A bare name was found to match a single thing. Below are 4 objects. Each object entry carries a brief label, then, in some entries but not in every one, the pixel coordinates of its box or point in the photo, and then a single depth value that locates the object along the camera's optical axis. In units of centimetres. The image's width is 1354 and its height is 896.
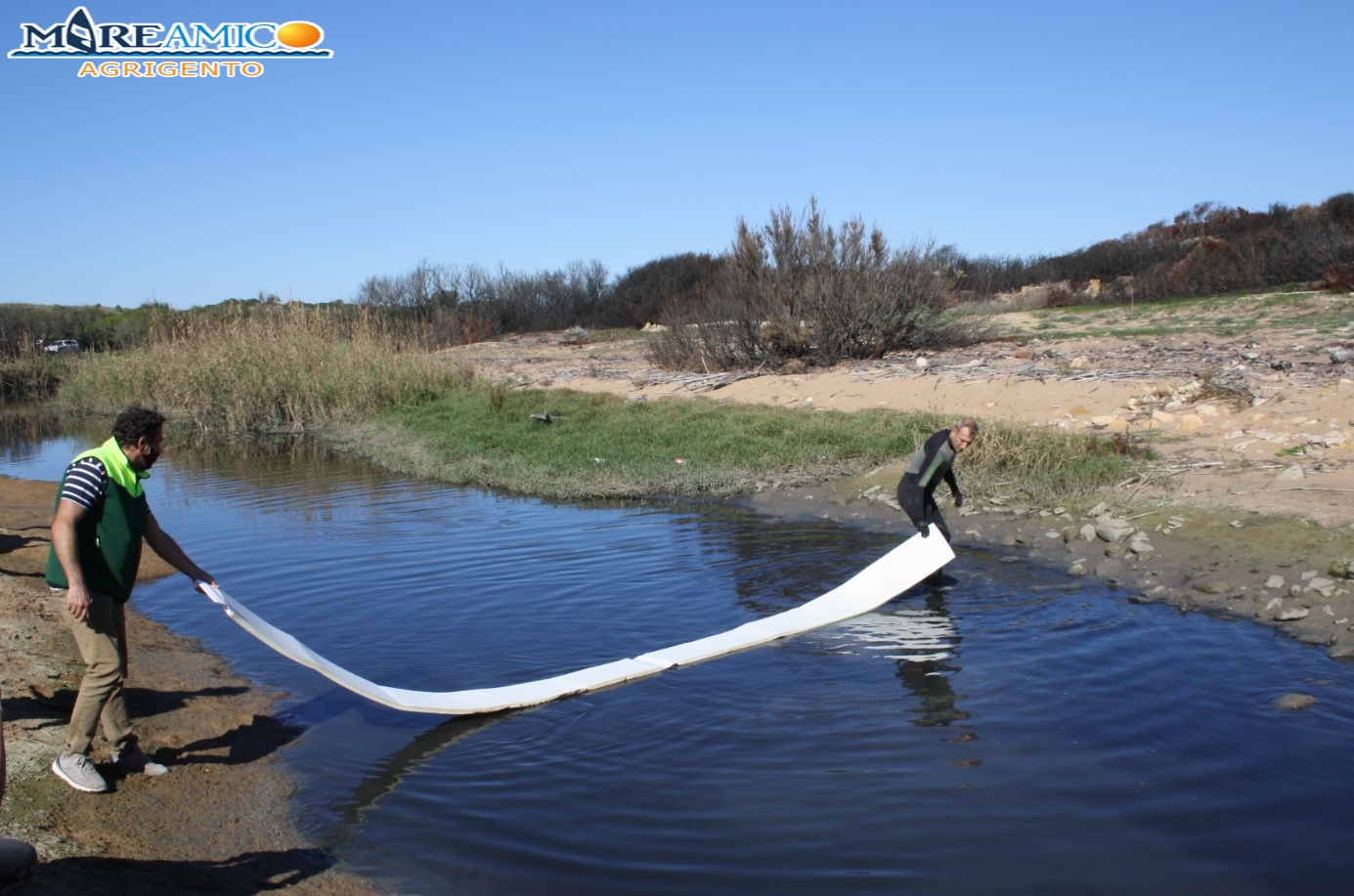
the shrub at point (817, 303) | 2133
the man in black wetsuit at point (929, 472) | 885
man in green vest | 485
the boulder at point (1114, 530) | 959
